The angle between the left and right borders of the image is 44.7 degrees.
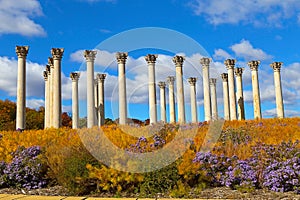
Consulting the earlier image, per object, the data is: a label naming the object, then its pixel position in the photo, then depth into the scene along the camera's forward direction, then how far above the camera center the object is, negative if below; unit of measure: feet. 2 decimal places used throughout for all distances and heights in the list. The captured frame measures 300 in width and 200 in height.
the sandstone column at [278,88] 140.77 +16.92
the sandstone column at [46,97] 128.16 +15.18
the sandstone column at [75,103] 142.41 +13.58
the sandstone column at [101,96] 153.99 +17.49
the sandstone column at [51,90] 116.73 +16.13
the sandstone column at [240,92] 153.38 +17.42
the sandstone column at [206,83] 144.07 +20.23
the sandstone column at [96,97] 155.74 +17.49
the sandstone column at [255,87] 143.13 +18.23
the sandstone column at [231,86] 144.64 +18.80
